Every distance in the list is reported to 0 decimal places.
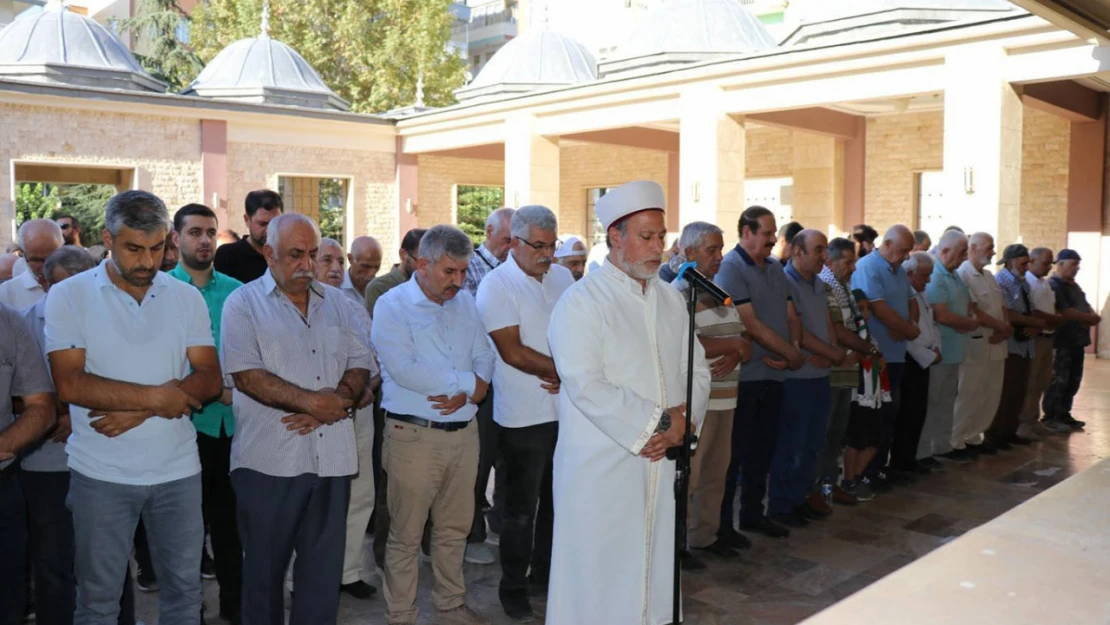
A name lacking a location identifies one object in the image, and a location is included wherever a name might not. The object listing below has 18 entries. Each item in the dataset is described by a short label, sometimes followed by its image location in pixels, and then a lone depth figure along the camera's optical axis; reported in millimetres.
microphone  3460
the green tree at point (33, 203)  30219
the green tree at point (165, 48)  34438
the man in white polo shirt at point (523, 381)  4641
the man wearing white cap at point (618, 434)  3678
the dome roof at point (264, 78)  21859
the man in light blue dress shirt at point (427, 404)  4293
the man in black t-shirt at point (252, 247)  5152
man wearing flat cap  8898
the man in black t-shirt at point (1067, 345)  9609
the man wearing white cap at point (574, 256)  6676
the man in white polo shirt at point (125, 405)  3279
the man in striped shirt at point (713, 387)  5277
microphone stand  3596
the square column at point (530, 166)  18156
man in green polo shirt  4348
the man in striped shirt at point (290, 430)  3645
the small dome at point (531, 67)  22625
